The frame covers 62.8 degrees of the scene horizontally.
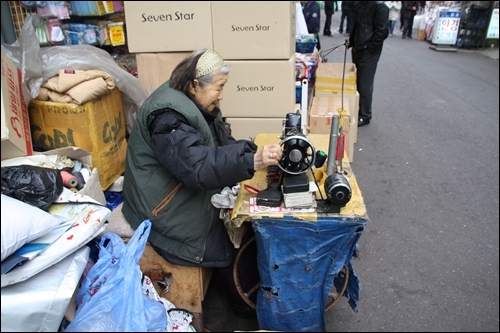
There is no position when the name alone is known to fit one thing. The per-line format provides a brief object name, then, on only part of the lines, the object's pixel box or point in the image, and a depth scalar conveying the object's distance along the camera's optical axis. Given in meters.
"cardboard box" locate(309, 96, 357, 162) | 3.67
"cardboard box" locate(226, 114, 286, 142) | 3.02
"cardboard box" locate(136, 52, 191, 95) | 2.78
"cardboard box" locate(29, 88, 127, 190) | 2.32
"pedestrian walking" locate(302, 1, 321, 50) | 8.63
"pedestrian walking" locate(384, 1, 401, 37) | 12.49
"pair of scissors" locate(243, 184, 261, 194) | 1.82
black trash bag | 1.60
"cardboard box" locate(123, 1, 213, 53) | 2.65
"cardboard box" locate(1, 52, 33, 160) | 1.91
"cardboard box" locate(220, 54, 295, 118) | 2.81
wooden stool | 1.98
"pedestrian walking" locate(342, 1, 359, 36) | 10.65
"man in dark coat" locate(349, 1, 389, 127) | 4.67
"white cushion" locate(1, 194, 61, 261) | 1.25
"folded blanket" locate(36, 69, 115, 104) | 2.28
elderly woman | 1.61
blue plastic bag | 1.27
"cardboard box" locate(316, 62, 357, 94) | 4.24
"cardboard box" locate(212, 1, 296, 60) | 2.61
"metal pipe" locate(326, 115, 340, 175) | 1.78
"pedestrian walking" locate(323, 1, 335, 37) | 12.38
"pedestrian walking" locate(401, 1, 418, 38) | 12.22
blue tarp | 1.68
